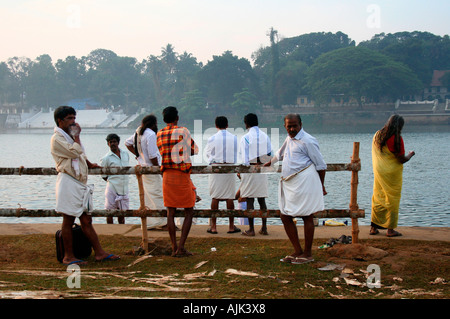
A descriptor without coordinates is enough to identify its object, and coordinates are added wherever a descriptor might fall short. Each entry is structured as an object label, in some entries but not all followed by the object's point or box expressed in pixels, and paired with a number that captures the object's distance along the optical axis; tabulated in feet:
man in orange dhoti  17.74
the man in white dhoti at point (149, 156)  21.67
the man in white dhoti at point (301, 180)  16.35
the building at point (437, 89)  287.48
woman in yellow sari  21.22
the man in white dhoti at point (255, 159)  22.12
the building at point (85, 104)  369.50
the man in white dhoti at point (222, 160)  22.85
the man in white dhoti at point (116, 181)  25.96
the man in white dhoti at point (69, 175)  16.51
